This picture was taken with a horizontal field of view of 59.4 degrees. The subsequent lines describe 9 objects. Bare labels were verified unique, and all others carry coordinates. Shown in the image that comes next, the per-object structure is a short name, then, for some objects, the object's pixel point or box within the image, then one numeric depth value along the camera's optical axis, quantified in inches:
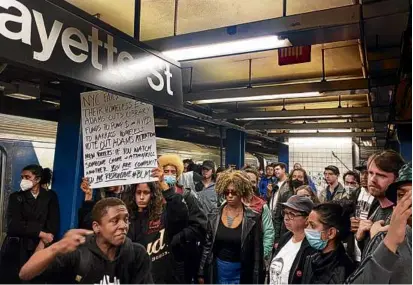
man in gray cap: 90.0
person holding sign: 124.4
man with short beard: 81.5
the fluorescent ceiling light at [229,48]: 110.0
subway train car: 207.6
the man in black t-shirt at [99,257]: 66.0
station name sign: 66.3
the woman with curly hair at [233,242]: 116.6
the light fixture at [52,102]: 241.6
